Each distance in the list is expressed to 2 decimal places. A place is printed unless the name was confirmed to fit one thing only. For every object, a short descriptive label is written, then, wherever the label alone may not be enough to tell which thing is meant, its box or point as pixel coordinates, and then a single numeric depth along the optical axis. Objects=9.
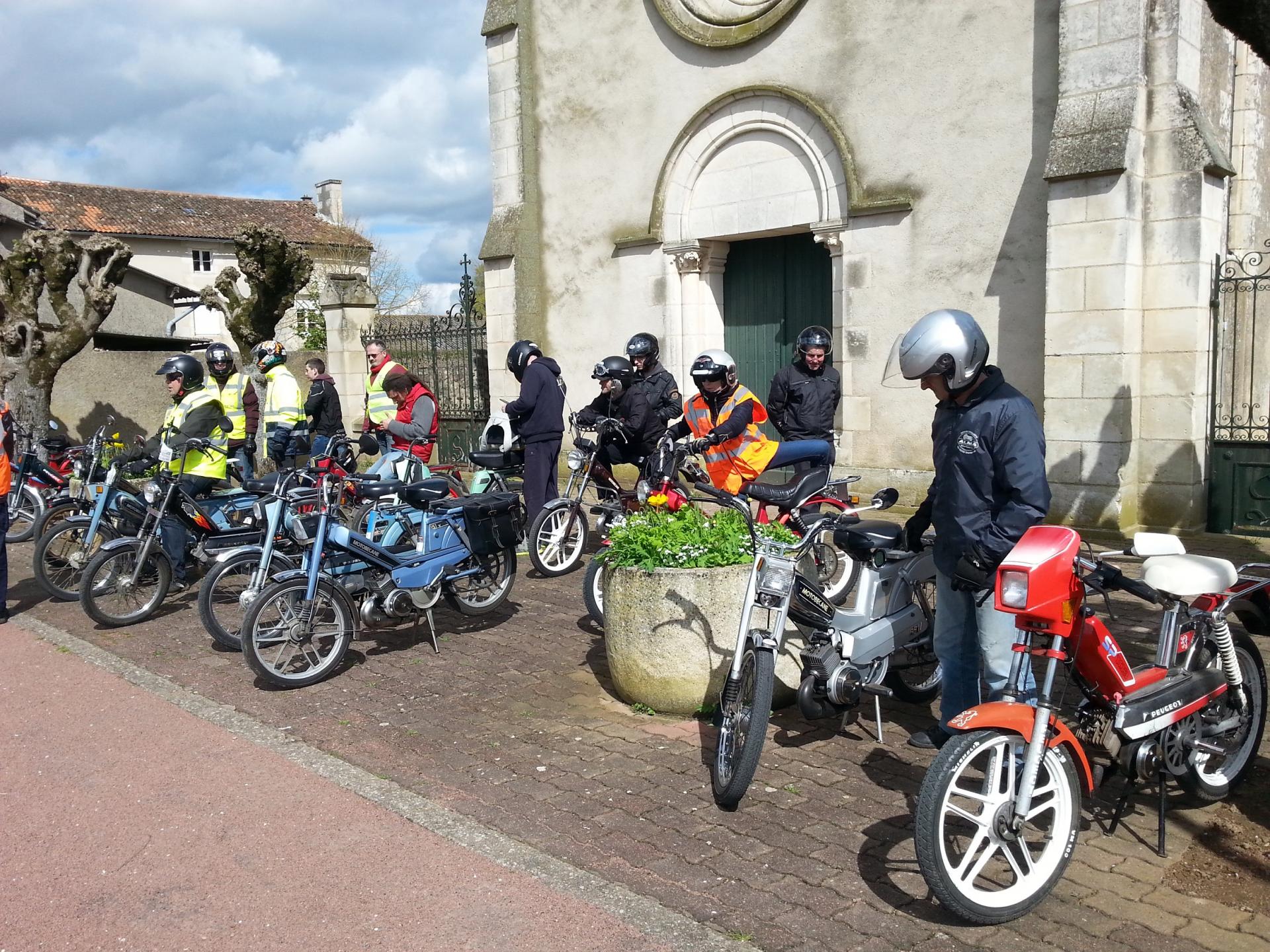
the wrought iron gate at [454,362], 15.79
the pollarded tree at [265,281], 15.58
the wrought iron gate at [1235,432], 9.25
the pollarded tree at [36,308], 14.90
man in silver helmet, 4.10
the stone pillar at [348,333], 17.28
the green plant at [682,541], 5.38
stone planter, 5.31
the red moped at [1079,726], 3.41
